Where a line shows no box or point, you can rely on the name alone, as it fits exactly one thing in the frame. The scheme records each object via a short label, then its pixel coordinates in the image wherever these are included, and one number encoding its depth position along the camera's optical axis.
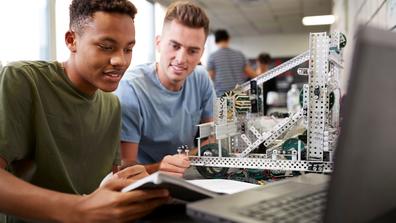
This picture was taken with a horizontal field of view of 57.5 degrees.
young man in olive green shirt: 0.86
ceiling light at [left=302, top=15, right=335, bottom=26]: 7.68
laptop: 0.37
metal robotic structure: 1.21
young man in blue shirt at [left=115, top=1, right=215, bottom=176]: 1.53
